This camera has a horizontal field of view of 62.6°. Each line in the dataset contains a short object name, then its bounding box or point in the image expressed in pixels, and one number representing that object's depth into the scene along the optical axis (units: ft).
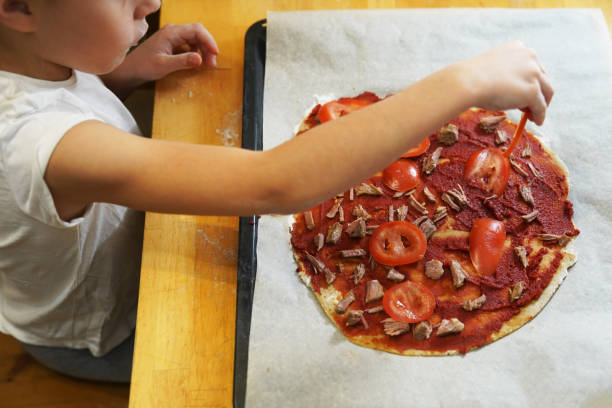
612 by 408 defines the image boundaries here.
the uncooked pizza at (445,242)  3.25
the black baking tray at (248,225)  3.08
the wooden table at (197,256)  3.04
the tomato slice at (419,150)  3.76
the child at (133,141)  2.35
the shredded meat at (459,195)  3.60
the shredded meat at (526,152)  3.77
